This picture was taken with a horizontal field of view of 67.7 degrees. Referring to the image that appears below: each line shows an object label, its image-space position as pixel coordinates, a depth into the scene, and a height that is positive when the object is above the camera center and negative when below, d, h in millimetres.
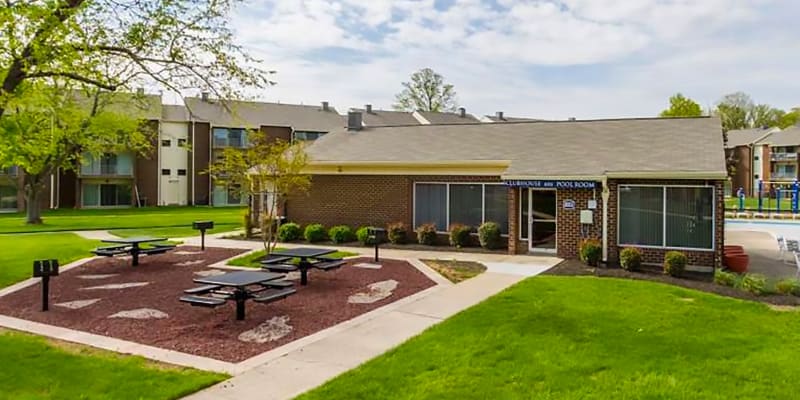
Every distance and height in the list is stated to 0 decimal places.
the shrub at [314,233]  20250 -1129
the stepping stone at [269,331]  8414 -1940
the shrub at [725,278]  12117 -1536
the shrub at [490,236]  17766 -1033
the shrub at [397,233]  19234 -1049
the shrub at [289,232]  20641 -1121
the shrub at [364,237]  18969 -1173
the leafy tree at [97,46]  10039 +2861
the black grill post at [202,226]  18656 -850
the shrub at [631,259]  14016 -1326
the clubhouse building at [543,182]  14867 +558
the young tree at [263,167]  15516 +871
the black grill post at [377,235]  15633 -924
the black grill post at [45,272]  10627 -1331
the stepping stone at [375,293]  10987 -1793
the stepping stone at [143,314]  9836 -1930
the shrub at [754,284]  11320 -1549
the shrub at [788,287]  11242 -1575
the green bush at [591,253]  14711 -1252
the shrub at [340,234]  19797 -1126
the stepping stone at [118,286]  12487 -1849
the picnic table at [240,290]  9414 -1528
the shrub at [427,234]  18953 -1062
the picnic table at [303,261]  12484 -1329
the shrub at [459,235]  18344 -1063
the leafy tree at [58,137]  21219 +2922
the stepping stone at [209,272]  14002 -1741
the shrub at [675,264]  13445 -1379
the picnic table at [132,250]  15461 -1370
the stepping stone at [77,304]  10734 -1939
